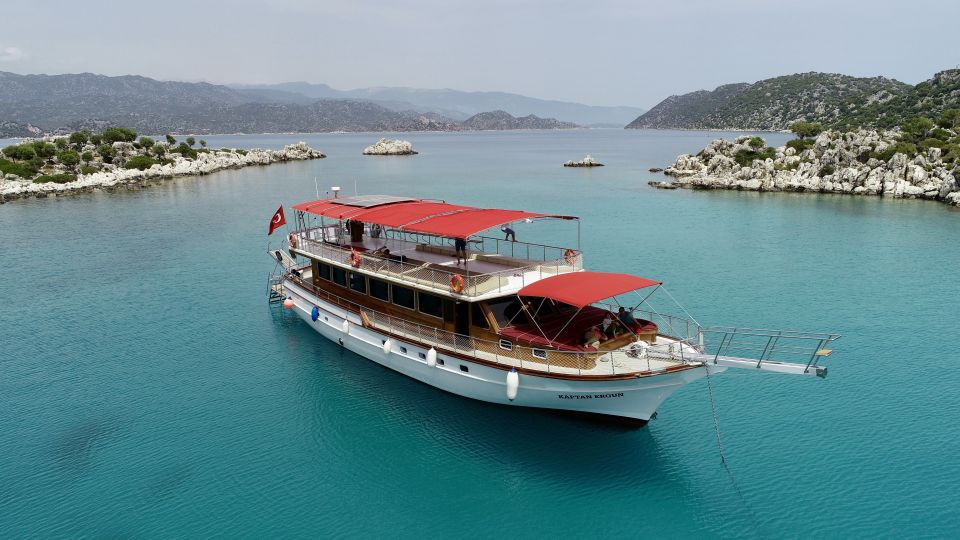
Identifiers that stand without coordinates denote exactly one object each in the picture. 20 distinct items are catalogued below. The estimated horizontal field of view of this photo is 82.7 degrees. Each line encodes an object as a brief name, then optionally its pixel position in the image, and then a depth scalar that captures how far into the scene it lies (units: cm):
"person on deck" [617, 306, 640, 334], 1828
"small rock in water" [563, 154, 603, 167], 12394
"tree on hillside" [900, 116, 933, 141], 8264
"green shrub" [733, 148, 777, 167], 9179
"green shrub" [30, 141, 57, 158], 9800
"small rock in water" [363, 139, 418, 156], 17988
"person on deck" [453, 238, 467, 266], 2108
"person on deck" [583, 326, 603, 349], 1742
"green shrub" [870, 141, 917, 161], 7381
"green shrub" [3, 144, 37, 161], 9444
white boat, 1664
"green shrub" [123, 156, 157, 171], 10188
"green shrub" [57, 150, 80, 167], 9431
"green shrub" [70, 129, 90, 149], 11088
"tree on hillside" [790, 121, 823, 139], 9545
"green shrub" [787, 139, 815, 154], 8938
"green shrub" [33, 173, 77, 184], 8259
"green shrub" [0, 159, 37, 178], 8396
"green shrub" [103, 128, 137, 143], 11312
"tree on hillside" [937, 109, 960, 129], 8644
